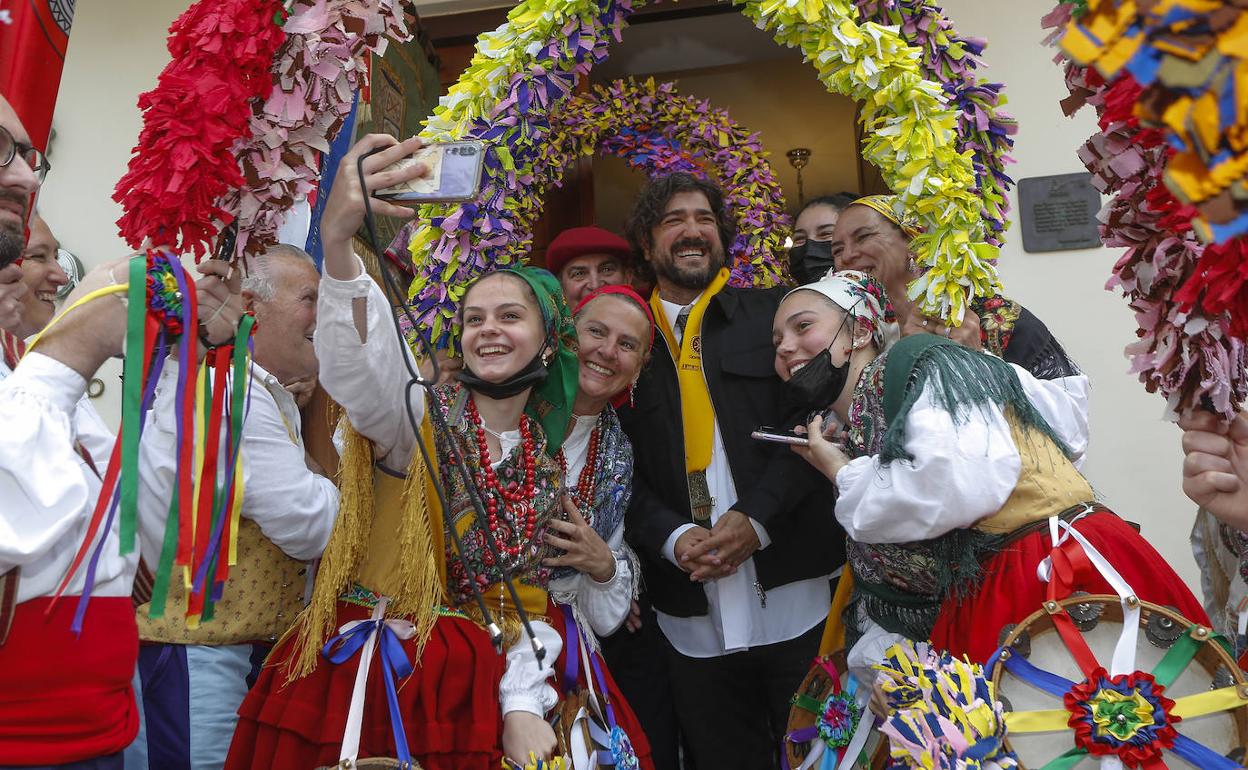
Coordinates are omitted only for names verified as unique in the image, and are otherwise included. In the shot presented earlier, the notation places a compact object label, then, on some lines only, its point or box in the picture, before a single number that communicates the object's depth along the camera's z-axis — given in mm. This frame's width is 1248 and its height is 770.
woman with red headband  2658
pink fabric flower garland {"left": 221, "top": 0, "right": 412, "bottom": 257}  1968
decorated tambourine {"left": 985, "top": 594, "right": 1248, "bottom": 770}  1896
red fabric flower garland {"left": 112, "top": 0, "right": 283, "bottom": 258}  1844
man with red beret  3998
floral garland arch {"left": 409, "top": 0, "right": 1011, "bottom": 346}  2705
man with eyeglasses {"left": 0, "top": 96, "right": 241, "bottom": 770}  1604
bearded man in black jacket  3193
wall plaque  4246
